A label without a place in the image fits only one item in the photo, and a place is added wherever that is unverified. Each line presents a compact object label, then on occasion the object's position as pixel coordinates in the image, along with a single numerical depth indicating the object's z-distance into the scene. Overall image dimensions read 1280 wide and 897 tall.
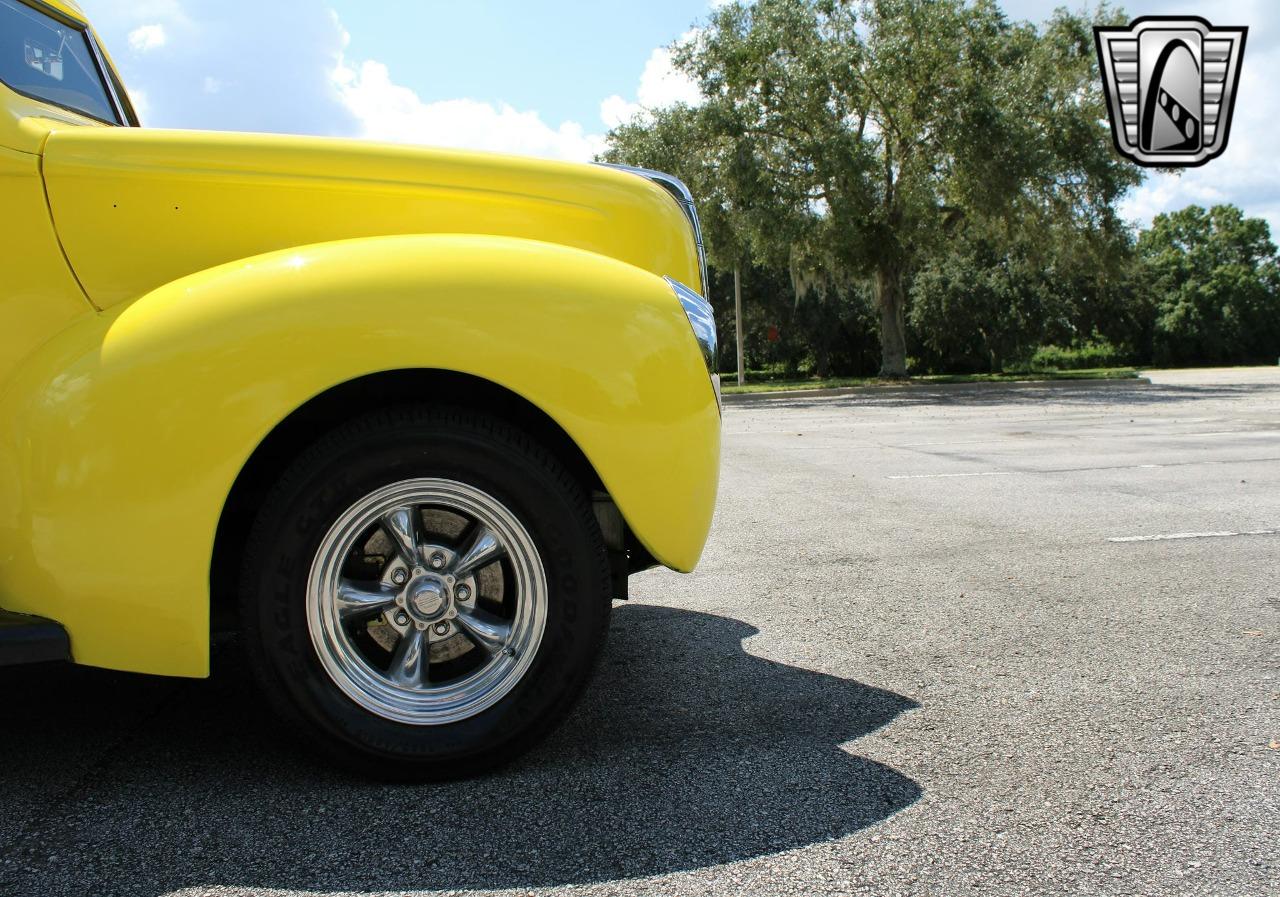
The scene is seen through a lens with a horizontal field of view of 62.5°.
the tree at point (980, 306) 46.50
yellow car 2.40
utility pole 28.62
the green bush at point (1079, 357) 55.28
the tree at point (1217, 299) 57.66
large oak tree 25.03
